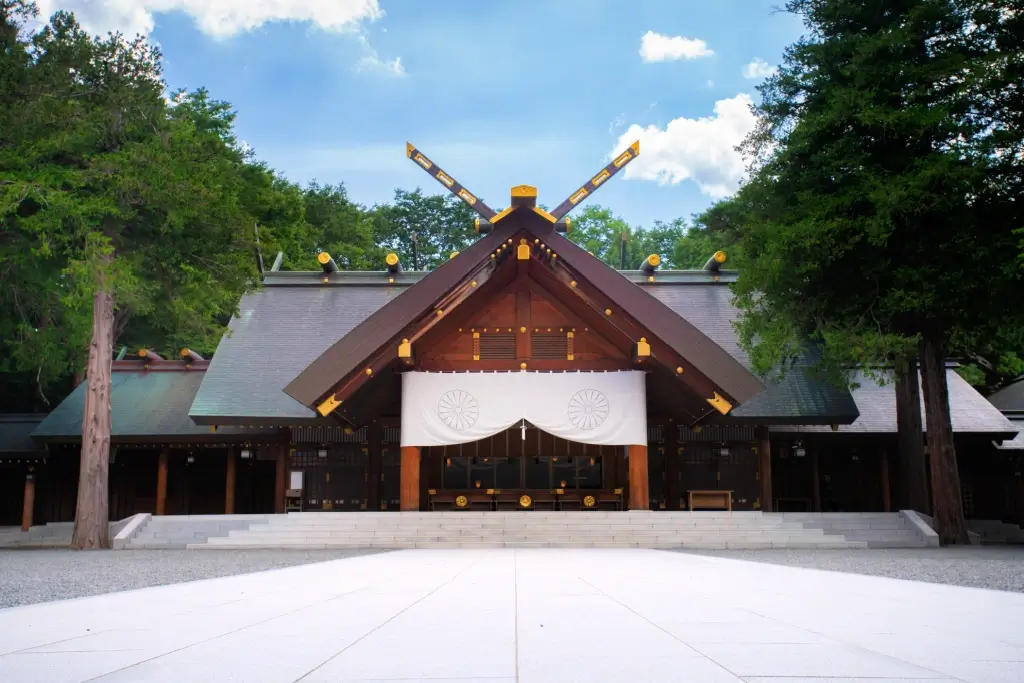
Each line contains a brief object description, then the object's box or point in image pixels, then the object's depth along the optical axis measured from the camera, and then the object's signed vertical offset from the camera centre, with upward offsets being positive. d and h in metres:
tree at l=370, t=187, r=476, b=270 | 40.06 +11.78
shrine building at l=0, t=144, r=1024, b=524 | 15.14 +1.28
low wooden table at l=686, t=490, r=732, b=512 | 16.77 -0.50
